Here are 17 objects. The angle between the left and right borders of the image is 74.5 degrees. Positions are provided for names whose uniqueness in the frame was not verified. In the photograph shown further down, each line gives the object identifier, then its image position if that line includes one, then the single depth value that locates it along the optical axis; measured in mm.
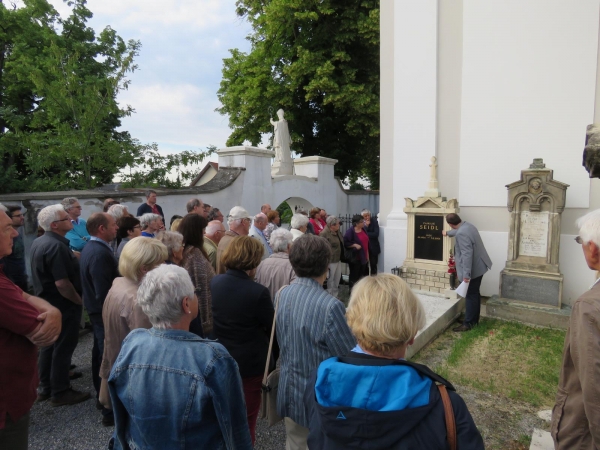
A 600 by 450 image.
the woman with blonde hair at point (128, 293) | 2436
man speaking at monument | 5734
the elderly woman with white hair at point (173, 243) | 3037
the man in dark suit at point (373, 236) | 8453
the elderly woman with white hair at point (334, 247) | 6836
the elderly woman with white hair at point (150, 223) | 4352
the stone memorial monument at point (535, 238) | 6211
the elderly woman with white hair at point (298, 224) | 5152
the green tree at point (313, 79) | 14703
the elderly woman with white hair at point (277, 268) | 3055
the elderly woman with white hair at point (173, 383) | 1486
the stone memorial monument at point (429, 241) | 7316
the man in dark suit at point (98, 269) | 3193
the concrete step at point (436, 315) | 5090
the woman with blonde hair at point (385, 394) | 1191
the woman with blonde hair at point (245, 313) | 2447
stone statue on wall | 11672
